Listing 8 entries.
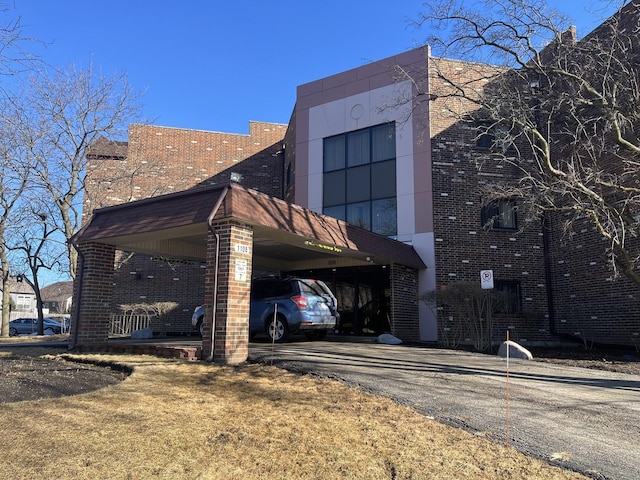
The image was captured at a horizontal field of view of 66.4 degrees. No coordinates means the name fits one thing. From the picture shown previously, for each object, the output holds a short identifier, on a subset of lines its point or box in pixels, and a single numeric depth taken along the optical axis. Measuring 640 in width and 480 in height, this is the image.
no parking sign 11.76
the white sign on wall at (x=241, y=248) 8.81
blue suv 12.01
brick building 10.91
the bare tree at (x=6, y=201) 19.58
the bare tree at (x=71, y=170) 20.84
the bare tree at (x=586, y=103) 10.70
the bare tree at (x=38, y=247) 23.36
